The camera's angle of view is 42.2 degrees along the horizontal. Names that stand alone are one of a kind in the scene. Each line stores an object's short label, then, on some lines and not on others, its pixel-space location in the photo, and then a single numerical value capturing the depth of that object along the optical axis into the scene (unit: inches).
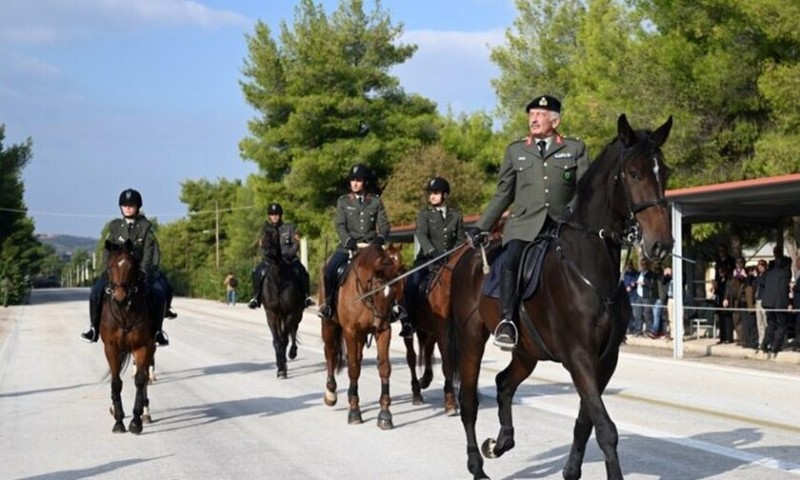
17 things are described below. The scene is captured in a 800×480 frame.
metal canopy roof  708.7
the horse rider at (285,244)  697.6
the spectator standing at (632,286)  1074.7
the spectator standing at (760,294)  826.8
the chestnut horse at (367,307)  473.1
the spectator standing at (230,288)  2432.3
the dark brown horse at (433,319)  480.4
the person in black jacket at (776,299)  789.2
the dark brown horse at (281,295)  705.0
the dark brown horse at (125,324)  458.6
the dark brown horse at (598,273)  270.2
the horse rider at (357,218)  514.9
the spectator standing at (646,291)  1039.0
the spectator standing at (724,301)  903.1
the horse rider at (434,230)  516.4
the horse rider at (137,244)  485.7
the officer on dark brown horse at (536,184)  314.8
